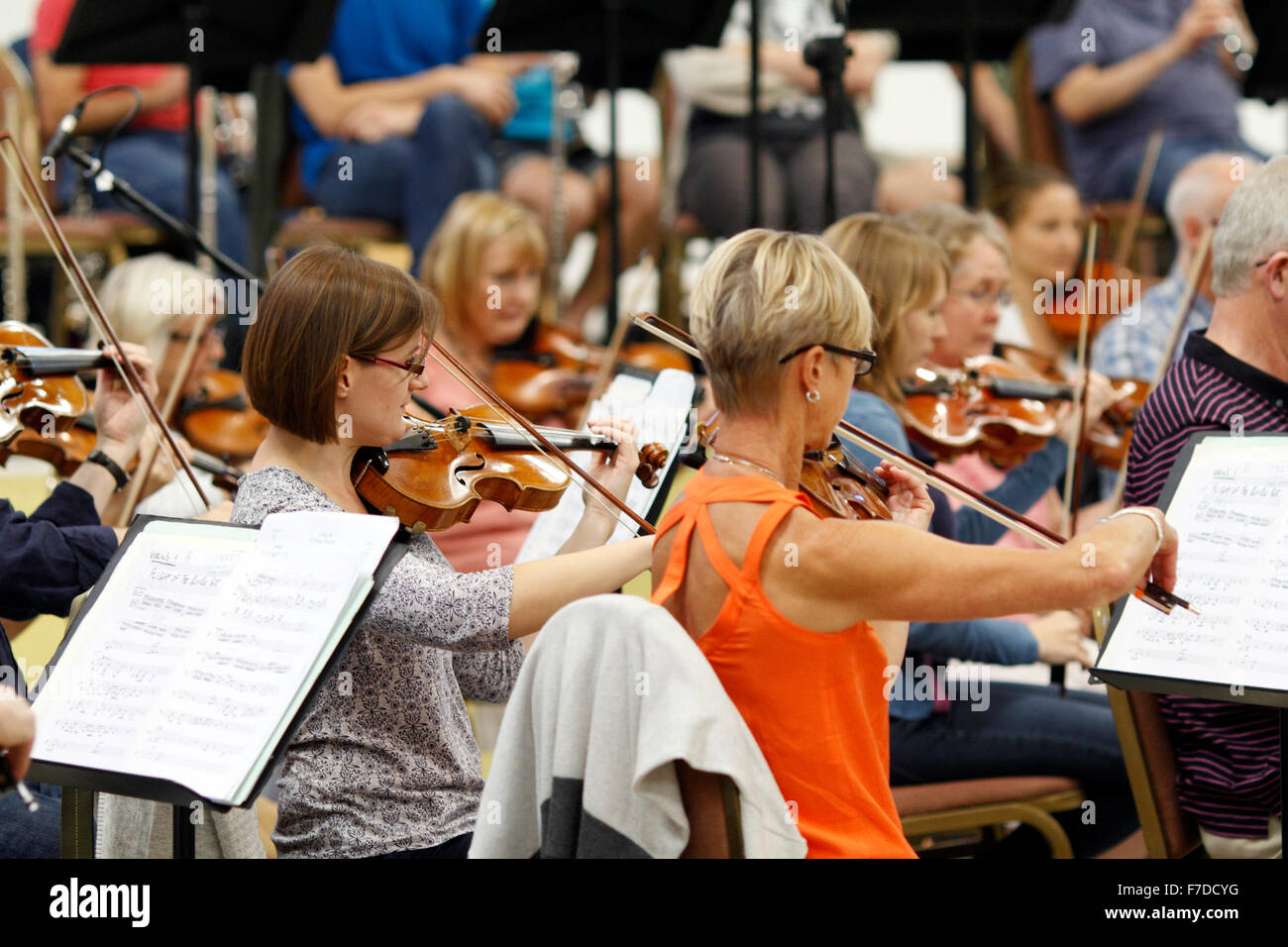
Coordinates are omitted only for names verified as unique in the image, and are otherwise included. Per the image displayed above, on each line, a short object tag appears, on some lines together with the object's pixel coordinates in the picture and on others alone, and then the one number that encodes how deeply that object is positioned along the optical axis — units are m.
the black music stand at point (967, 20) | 7.24
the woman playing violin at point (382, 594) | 3.11
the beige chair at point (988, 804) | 4.36
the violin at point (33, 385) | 4.53
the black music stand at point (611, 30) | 7.24
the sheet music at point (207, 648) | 2.66
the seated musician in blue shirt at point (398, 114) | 7.93
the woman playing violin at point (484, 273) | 6.35
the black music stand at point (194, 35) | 6.61
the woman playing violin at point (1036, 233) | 7.65
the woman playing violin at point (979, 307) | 5.24
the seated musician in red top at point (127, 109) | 7.80
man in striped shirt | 3.98
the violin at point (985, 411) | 5.36
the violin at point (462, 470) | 3.52
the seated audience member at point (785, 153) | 8.36
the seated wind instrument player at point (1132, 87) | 8.59
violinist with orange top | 2.68
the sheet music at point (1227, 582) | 3.29
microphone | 5.32
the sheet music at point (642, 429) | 3.85
